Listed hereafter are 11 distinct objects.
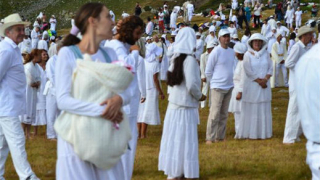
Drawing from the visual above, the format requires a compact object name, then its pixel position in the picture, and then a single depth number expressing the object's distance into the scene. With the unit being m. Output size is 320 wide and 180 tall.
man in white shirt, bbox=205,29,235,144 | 13.84
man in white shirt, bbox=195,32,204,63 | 26.12
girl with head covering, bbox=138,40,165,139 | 15.15
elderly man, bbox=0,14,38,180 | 9.19
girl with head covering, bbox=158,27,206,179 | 10.10
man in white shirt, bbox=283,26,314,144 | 12.61
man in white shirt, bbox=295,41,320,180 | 4.31
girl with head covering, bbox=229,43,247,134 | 15.07
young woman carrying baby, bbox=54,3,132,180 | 5.19
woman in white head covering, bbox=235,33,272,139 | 14.47
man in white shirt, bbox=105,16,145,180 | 8.23
